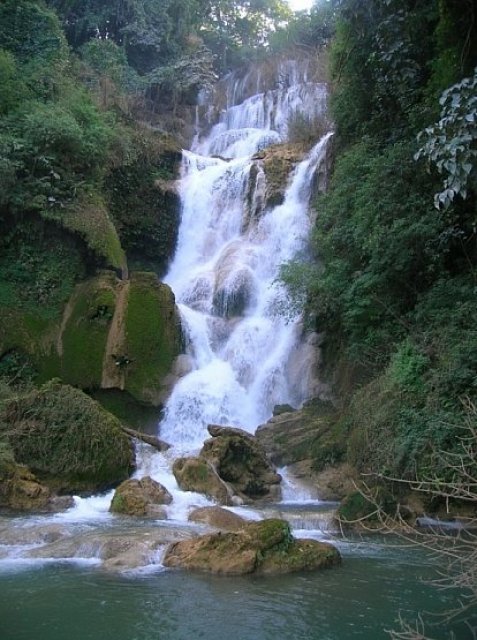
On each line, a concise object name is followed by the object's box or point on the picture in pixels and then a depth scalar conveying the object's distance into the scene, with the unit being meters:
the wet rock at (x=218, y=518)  9.30
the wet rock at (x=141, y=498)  10.16
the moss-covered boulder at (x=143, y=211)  21.11
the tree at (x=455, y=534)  4.34
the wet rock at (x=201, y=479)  11.15
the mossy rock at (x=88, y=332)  15.88
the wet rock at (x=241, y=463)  11.84
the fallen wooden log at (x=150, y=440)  13.72
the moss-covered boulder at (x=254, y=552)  7.36
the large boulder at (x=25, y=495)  10.46
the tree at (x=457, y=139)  7.29
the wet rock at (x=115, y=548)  7.59
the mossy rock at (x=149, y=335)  15.88
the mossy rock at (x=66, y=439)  11.65
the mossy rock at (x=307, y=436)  12.55
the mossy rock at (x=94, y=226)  17.45
